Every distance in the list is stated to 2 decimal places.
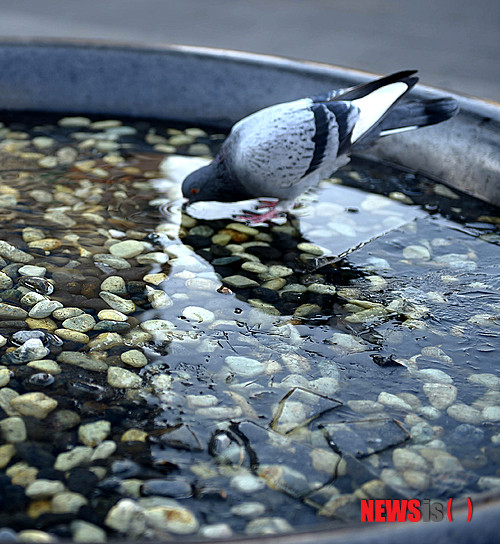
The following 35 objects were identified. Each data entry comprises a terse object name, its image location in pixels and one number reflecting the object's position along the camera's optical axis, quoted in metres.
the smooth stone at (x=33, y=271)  1.57
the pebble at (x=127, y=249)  1.61
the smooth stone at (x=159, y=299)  1.54
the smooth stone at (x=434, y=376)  1.47
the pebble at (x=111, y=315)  1.52
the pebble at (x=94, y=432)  1.40
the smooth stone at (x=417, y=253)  1.62
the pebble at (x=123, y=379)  1.45
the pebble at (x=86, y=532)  1.34
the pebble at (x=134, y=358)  1.47
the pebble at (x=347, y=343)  1.50
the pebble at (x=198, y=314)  1.53
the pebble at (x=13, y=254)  1.59
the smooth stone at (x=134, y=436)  1.41
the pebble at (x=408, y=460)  1.40
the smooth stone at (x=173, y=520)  1.35
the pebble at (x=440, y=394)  1.45
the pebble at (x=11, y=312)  1.51
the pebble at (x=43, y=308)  1.51
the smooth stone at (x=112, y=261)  1.59
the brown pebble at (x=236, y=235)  1.66
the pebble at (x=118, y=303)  1.53
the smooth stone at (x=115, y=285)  1.56
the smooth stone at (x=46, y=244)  1.61
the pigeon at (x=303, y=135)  1.67
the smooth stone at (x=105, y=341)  1.49
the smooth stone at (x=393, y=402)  1.45
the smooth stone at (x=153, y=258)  1.60
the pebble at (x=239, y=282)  1.58
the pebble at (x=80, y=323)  1.50
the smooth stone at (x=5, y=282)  1.55
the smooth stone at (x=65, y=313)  1.52
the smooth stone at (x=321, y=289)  1.57
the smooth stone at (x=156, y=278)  1.57
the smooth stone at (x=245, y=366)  1.47
